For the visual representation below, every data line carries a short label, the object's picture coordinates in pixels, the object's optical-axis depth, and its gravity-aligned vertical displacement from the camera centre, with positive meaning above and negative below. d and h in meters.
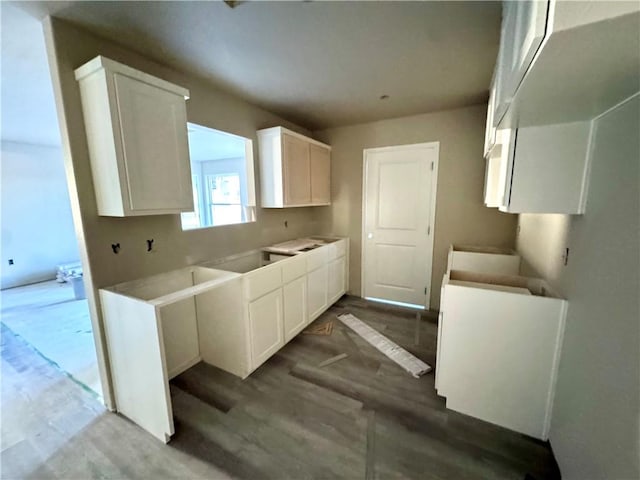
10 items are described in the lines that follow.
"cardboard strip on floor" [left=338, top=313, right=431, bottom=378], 2.30 -1.47
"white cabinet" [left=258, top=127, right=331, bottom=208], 2.86 +0.39
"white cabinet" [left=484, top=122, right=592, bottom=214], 1.40 +0.16
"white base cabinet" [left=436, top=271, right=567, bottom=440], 1.57 -0.98
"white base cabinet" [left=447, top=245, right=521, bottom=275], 2.49 -0.62
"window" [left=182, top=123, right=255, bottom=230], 4.67 +0.55
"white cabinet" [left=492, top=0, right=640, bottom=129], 0.56 +0.39
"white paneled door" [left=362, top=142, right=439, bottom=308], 3.37 -0.30
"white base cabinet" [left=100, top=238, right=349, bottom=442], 1.60 -0.97
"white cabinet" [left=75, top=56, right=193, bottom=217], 1.50 +0.42
